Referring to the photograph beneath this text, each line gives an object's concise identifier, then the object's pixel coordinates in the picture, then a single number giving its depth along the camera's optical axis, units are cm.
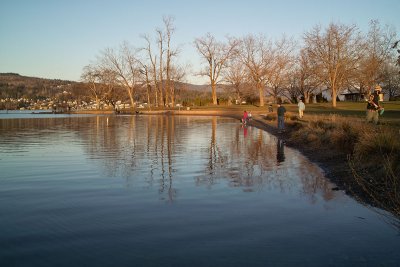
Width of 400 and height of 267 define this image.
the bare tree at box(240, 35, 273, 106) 6888
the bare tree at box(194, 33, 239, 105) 7725
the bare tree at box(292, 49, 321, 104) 7356
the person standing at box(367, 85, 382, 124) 1764
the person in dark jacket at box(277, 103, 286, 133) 2409
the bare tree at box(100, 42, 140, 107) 8719
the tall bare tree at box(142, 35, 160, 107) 8175
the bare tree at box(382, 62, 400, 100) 7632
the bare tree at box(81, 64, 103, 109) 9409
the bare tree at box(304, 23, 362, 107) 5194
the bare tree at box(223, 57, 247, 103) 8074
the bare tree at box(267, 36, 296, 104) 6889
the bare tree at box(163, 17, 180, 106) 7783
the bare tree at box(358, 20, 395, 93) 6525
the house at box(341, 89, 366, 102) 8625
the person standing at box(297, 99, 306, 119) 2932
